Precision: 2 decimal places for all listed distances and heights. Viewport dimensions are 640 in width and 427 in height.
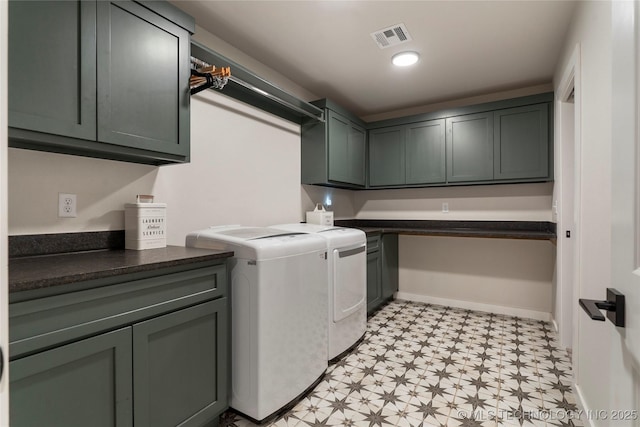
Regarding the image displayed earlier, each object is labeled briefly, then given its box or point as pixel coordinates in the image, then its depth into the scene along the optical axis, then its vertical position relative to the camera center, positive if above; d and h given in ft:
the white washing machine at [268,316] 5.28 -1.87
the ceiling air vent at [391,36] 7.16 +4.32
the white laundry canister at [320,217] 10.11 -0.10
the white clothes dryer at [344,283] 7.37 -1.78
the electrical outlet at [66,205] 4.96 +0.15
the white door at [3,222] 1.56 -0.04
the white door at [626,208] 1.96 +0.04
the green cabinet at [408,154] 11.37 +2.32
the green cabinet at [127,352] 3.15 -1.71
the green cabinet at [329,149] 10.11 +2.24
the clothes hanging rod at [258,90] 6.41 +3.25
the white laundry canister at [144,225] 5.48 -0.20
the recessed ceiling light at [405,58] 8.27 +4.27
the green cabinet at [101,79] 3.78 +1.95
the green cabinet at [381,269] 10.46 -2.05
